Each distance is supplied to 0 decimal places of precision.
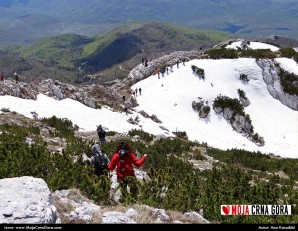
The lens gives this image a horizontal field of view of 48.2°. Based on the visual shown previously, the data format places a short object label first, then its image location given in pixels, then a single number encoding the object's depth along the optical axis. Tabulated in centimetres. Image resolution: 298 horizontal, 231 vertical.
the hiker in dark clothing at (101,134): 1942
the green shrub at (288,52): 4794
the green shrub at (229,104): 3941
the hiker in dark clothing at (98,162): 1196
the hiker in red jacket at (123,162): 1052
